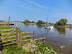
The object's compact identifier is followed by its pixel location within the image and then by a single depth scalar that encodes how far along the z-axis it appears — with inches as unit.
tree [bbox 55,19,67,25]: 2256.5
